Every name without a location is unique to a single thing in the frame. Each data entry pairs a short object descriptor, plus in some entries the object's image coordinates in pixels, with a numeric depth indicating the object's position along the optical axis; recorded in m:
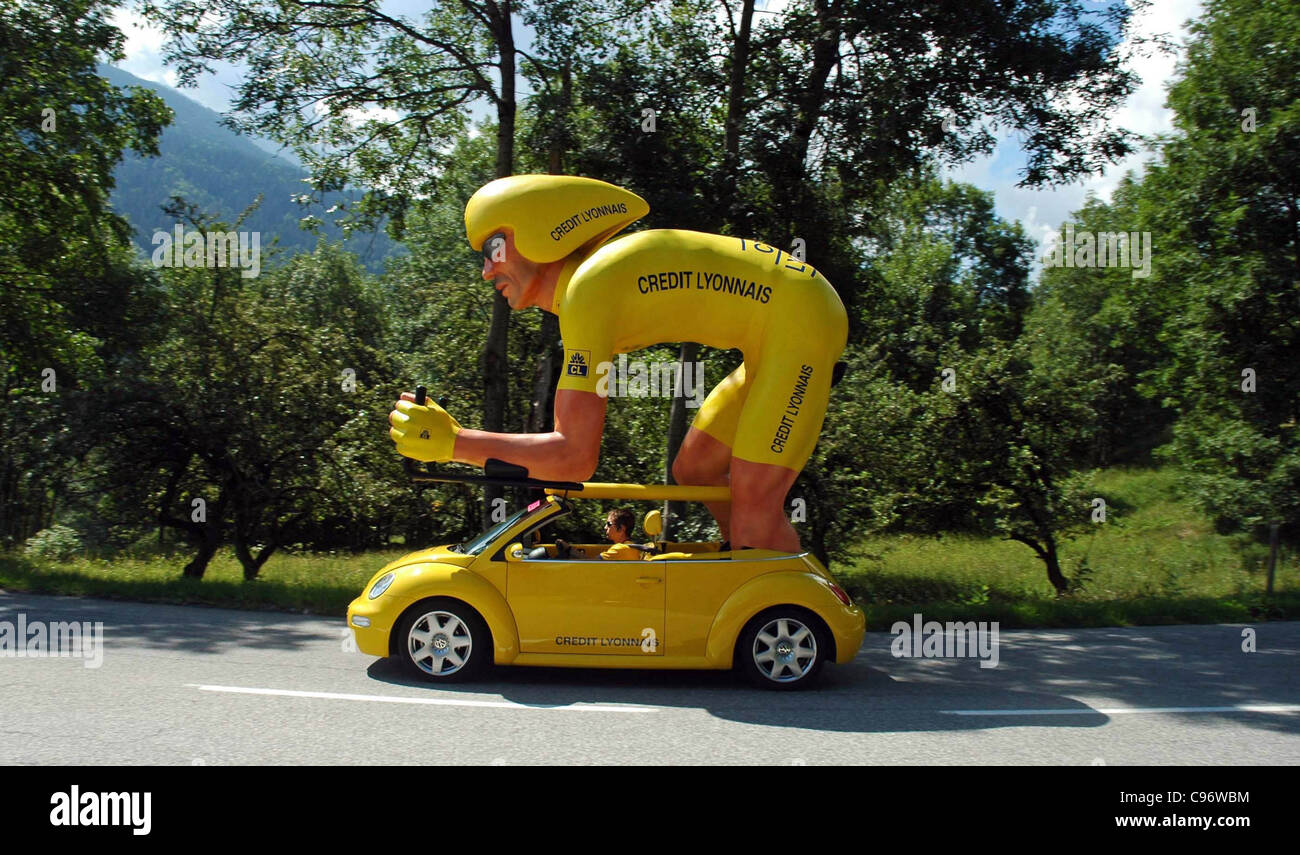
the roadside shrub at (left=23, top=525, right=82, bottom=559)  16.58
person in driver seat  7.81
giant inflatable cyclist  7.27
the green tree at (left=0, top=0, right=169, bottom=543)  15.04
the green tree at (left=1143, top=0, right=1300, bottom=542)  17.36
